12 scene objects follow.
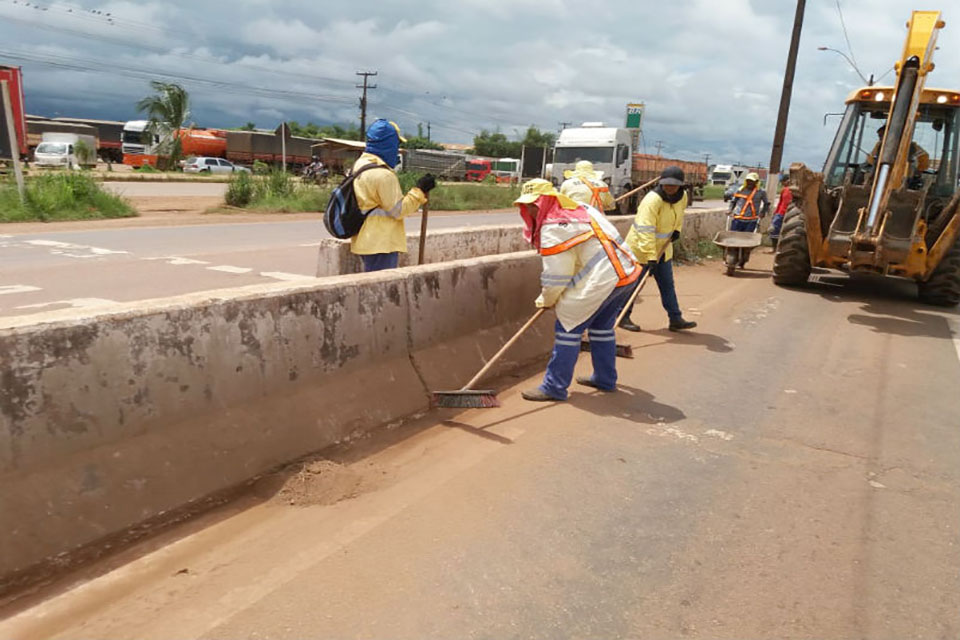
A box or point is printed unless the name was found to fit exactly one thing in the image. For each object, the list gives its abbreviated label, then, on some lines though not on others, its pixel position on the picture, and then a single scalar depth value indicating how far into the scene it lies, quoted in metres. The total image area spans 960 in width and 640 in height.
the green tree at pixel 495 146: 101.81
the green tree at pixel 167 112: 38.97
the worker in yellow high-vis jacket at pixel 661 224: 6.87
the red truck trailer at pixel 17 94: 17.86
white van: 31.81
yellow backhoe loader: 8.73
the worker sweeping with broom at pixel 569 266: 4.66
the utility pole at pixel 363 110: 60.30
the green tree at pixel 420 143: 77.19
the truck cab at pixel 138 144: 43.59
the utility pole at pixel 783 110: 19.11
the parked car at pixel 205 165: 41.53
